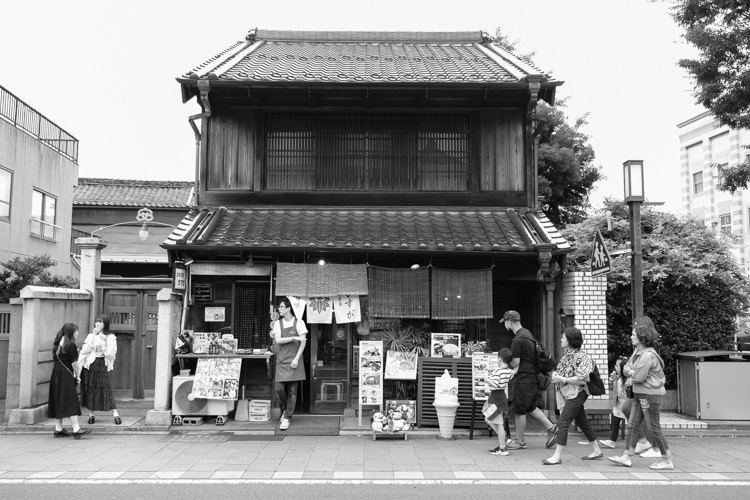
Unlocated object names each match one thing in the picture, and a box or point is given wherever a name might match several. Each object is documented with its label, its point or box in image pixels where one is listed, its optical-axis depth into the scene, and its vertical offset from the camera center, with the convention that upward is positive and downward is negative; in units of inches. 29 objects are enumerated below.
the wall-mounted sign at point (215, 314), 458.0 -1.0
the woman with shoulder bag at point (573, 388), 326.0 -40.3
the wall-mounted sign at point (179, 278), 427.2 +24.5
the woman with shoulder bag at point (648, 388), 322.0 -38.5
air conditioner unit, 422.0 -63.7
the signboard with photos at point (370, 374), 419.8 -41.8
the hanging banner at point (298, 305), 430.4 +5.8
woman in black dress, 381.1 -45.4
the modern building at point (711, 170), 1435.8 +378.7
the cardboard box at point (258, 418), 434.6 -74.7
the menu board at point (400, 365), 426.6 -36.2
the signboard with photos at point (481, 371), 407.5 -38.4
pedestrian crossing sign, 397.1 +37.6
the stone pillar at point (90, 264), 486.3 +38.4
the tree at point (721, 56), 471.2 +204.1
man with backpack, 350.9 -34.4
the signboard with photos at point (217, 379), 418.3 -45.5
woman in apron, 413.4 -27.8
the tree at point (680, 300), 499.8 +13.1
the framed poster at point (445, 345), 430.9 -21.9
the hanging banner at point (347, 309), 434.6 +3.3
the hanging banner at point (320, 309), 435.8 +3.1
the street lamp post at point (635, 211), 402.6 +69.7
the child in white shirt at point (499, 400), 350.3 -49.5
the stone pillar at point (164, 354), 421.7 -28.8
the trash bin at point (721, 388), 441.1 -52.3
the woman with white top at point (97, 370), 413.1 -39.5
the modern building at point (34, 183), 778.8 +177.7
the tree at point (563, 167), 809.2 +202.1
